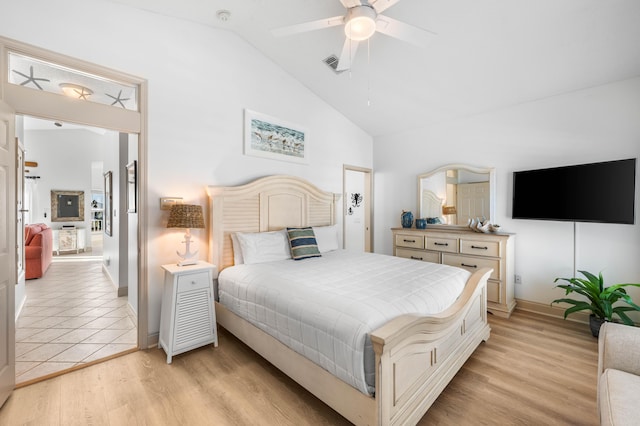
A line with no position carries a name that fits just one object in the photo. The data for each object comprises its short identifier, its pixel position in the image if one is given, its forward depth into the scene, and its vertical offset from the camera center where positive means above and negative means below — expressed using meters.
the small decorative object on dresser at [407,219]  4.46 -0.12
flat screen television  2.69 +0.21
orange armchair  4.82 -0.75
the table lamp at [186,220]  2.54 -0.09
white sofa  1.09 -0.76
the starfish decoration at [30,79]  2.10 +1.00
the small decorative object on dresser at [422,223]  4.29 -0.18
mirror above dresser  3.83 +0.25
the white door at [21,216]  3.24 -0.08
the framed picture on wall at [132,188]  3.06 +0.25
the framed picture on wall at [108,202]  4.68 +0.14
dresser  3.37 -0.55
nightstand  2.38 -0.88
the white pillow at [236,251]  2.98 -0.44
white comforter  1.52 -0.60
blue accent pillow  3.19 -0.39
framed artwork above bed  3.44 +0.96
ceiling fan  2.00 +1.41
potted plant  2.63 -0.86
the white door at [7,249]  1.84 -0.27
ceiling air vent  3.37 +1.84
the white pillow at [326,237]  3.64 -0.36
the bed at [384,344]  1.43 -0.91
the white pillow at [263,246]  2.98 -0.40
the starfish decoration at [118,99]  2.49 +1.00
